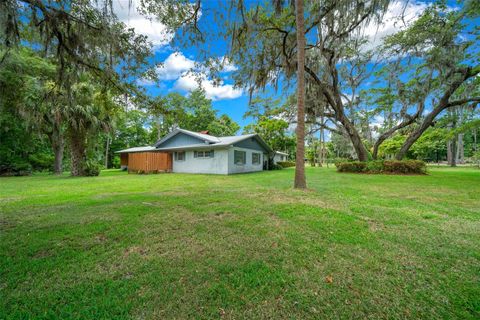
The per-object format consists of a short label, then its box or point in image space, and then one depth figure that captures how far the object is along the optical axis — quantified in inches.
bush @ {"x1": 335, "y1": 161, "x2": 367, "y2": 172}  530.0
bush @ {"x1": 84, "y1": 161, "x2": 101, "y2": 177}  522.3
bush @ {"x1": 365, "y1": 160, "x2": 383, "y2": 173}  502.9
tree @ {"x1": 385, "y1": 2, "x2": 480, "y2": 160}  377.1
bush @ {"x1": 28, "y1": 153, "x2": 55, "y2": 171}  699.9
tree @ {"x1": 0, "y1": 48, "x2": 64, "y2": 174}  234.3
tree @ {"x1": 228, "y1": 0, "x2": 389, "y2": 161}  273.3
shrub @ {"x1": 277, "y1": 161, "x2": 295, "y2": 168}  1001.4
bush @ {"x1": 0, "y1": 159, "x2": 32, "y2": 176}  576.4
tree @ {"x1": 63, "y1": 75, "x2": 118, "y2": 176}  450.0
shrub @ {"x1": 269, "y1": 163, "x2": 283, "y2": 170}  803.8
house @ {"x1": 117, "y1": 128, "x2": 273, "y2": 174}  568.1
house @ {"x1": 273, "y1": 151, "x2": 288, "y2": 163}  1168.8
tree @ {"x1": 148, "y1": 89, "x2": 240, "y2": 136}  1183.6
